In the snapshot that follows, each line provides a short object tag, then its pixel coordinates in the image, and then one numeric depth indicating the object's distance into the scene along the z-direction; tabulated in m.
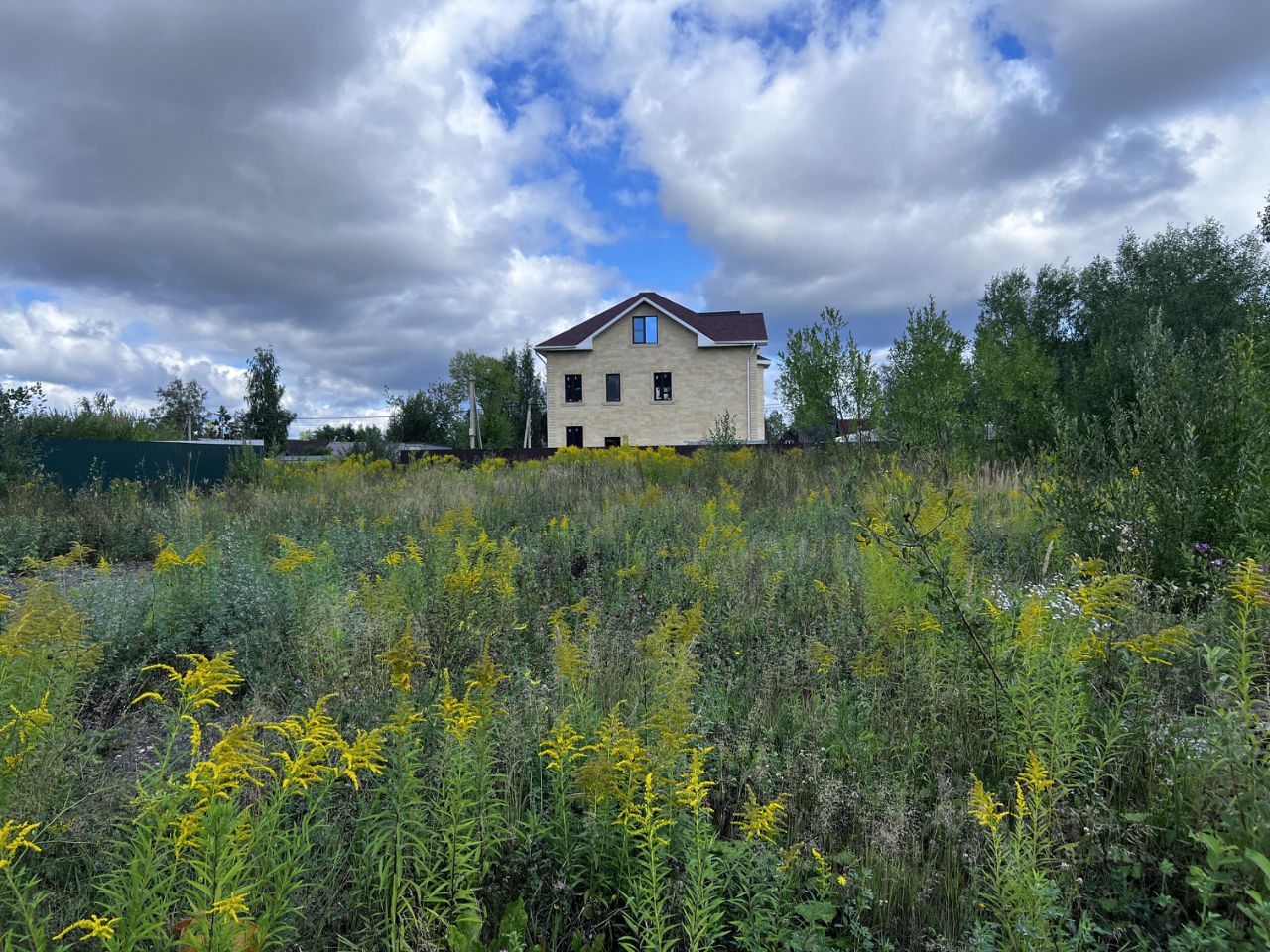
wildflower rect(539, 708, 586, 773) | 2.02
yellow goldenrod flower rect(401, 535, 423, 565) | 4.36
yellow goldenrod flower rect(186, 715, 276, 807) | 1.33
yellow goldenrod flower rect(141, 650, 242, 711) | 1.54
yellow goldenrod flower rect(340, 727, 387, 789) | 1.56
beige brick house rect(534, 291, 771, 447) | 32.62
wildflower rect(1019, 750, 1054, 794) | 1.92
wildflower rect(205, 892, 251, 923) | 1.22
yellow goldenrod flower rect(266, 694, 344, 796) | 1.47
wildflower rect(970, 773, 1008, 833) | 1.87
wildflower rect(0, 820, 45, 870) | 1.23
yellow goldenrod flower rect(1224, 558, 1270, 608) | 2.14
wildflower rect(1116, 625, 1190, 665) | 2.47
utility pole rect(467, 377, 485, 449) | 43.88
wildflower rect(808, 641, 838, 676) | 3.23
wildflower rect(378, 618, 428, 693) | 1.95
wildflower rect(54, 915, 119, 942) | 1.21
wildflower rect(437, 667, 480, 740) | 1.86
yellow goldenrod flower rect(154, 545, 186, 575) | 3.96
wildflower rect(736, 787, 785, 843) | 1.79
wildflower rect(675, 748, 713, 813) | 1.73
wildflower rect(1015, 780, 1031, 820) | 1.83
